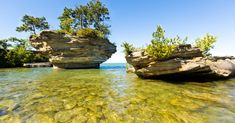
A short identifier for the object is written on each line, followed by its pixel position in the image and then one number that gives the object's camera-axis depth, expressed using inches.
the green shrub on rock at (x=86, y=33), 914.3
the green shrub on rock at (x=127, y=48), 370.1
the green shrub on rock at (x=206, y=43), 357.8
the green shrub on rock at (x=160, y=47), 320.0
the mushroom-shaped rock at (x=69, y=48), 887.5
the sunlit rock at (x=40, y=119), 120.1
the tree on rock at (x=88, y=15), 1154.7
